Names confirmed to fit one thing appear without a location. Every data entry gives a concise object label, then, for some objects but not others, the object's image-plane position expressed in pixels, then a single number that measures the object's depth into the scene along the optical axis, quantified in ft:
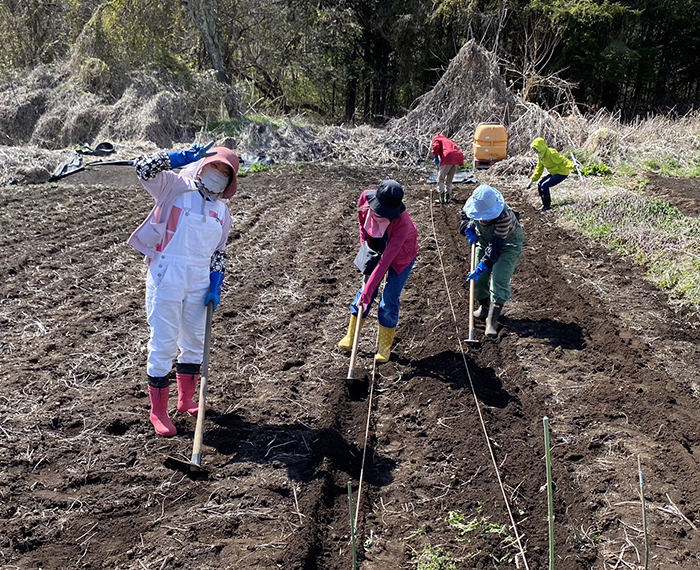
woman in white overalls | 12.56
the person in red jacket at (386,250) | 15.33
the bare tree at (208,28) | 60.90
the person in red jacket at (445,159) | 34.91
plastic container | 47.24
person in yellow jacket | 33.88
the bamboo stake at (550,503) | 7.32
